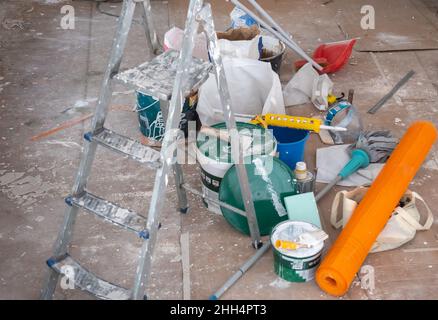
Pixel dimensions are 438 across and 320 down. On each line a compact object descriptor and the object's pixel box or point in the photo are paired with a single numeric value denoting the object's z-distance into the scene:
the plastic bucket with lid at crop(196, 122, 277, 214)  3.27
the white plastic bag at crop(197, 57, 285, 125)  3.85
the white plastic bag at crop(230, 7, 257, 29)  4.79
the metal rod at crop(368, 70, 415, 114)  4.36
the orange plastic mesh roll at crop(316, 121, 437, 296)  2.90
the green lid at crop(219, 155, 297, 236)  3.22
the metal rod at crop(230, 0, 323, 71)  4.11
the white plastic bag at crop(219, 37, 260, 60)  4.15
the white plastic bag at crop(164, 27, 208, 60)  4.15
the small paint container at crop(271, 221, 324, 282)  2.94
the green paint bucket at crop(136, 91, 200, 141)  3.88
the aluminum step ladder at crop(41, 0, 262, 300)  2.59
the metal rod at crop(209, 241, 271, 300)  2.95
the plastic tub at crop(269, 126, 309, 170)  3.58
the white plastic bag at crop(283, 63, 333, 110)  4.39
